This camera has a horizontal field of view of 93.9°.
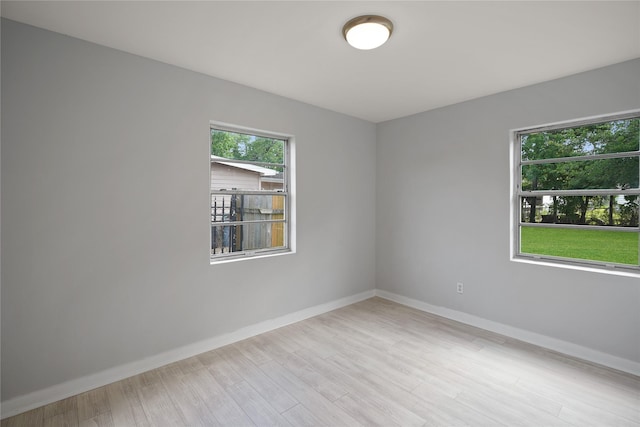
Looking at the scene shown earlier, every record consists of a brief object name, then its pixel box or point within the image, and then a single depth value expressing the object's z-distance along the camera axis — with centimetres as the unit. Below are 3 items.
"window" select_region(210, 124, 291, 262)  310
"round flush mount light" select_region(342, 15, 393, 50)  199
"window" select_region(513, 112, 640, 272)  269
